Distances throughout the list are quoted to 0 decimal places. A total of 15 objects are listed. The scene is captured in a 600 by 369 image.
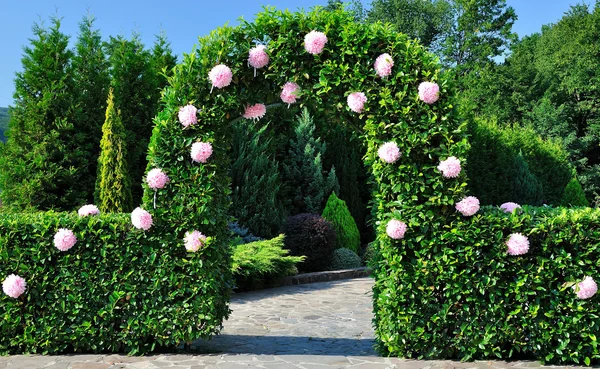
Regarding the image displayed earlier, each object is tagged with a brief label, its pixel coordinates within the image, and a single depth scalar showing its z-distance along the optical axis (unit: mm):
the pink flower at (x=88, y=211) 5996
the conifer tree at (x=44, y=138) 10414
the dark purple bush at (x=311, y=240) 12039
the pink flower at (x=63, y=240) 5668
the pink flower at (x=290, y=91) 5674
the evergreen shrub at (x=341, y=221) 13453
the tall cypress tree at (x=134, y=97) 11414
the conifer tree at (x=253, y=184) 12359
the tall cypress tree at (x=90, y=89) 11030
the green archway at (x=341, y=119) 5363
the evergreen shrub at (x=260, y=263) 9609
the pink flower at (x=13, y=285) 5644
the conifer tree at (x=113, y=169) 10203
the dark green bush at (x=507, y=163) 18234
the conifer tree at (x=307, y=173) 14109
